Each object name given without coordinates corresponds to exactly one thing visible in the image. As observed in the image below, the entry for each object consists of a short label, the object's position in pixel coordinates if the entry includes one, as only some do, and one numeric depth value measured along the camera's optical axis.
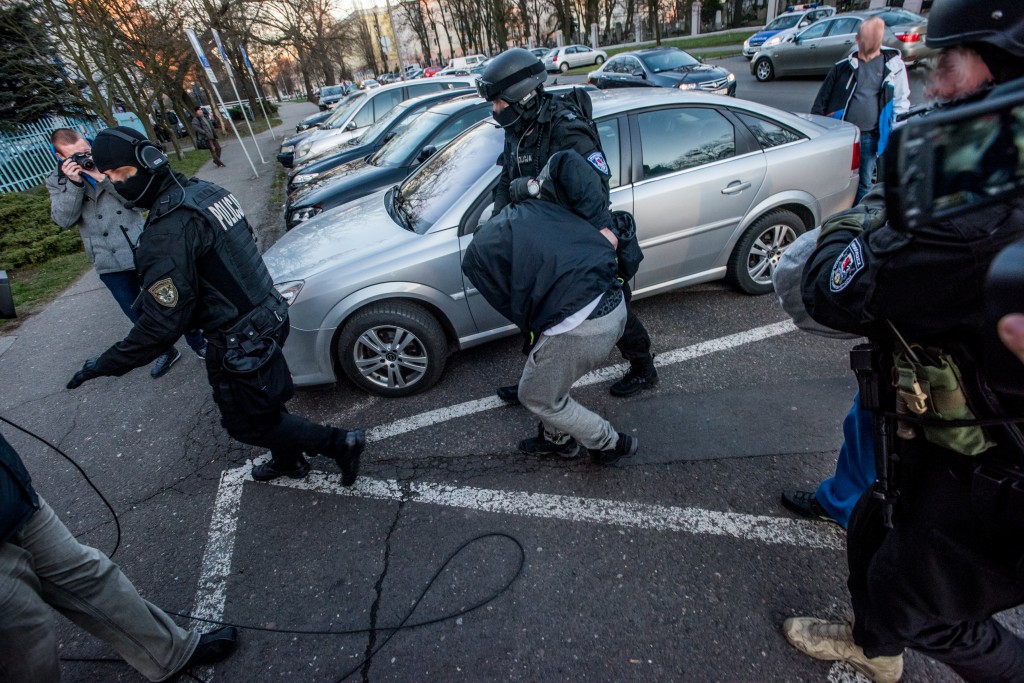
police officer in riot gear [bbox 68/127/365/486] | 2.10
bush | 8.06
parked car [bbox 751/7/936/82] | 13.18
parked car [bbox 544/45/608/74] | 31.70
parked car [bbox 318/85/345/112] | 29.79
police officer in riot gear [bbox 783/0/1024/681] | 1.03
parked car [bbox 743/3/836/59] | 17.22
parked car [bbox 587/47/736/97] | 11.93
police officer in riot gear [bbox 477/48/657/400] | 2.69
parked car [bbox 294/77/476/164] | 10.70
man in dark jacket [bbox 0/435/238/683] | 1.48
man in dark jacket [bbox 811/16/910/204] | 4.41
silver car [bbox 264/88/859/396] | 3.27
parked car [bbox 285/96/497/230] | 5.70
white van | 38.17
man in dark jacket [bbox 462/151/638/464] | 2.08
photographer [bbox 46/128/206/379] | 3.53
